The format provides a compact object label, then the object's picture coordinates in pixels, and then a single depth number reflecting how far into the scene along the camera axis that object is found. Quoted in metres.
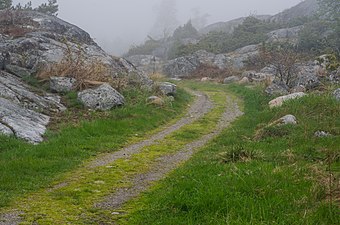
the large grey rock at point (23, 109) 10.65
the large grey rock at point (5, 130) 10.18
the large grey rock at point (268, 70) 30.72
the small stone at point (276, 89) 19.90
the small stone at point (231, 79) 32.01
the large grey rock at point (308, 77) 20.31
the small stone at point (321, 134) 9.90
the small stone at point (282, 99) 15.76
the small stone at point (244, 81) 29.27
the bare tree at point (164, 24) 107.56
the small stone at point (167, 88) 19.95
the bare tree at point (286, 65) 22.25
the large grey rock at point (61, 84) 16.01
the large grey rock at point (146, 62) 45.82
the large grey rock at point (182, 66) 38.97
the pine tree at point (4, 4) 32.25
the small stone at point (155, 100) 16.67
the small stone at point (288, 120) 11.99
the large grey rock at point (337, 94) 13.91
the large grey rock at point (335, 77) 19.60
